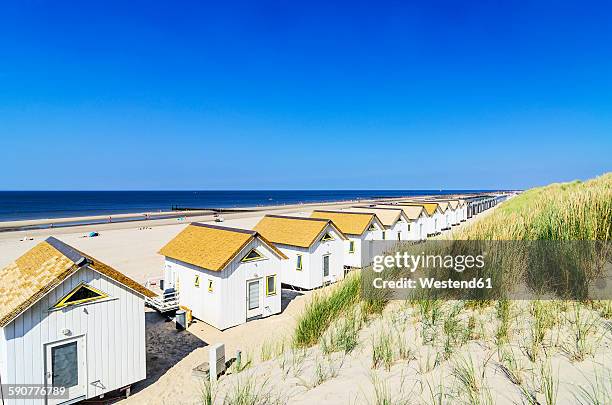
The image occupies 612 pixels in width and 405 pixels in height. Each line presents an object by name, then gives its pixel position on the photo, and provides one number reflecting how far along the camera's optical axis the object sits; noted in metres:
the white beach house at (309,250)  22.59
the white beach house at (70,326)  9.13
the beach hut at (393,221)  32.03
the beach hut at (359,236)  27.31
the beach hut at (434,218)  42.06
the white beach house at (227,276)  16.34
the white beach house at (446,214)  47.16
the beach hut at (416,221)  37.24
